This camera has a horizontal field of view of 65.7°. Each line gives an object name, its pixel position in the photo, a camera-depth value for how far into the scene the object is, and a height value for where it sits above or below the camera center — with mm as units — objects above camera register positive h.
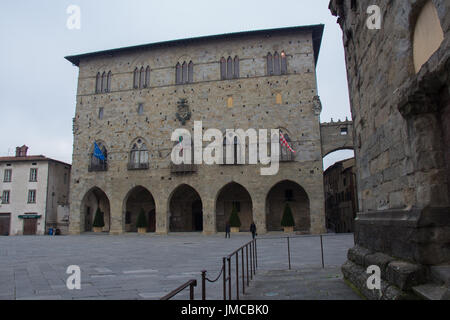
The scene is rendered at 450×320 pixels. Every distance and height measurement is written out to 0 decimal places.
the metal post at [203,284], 3665 -802
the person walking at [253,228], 20919 -1111
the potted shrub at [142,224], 27953 -1085
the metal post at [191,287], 3016 -669
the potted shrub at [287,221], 24984 -828
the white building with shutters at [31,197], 32375 +1292
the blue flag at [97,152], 27625 +4601
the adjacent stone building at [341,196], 31056 +1388
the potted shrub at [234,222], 25812 -904
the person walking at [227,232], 23188 -1491
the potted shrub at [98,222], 29594 -958
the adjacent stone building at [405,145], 3477 +745
